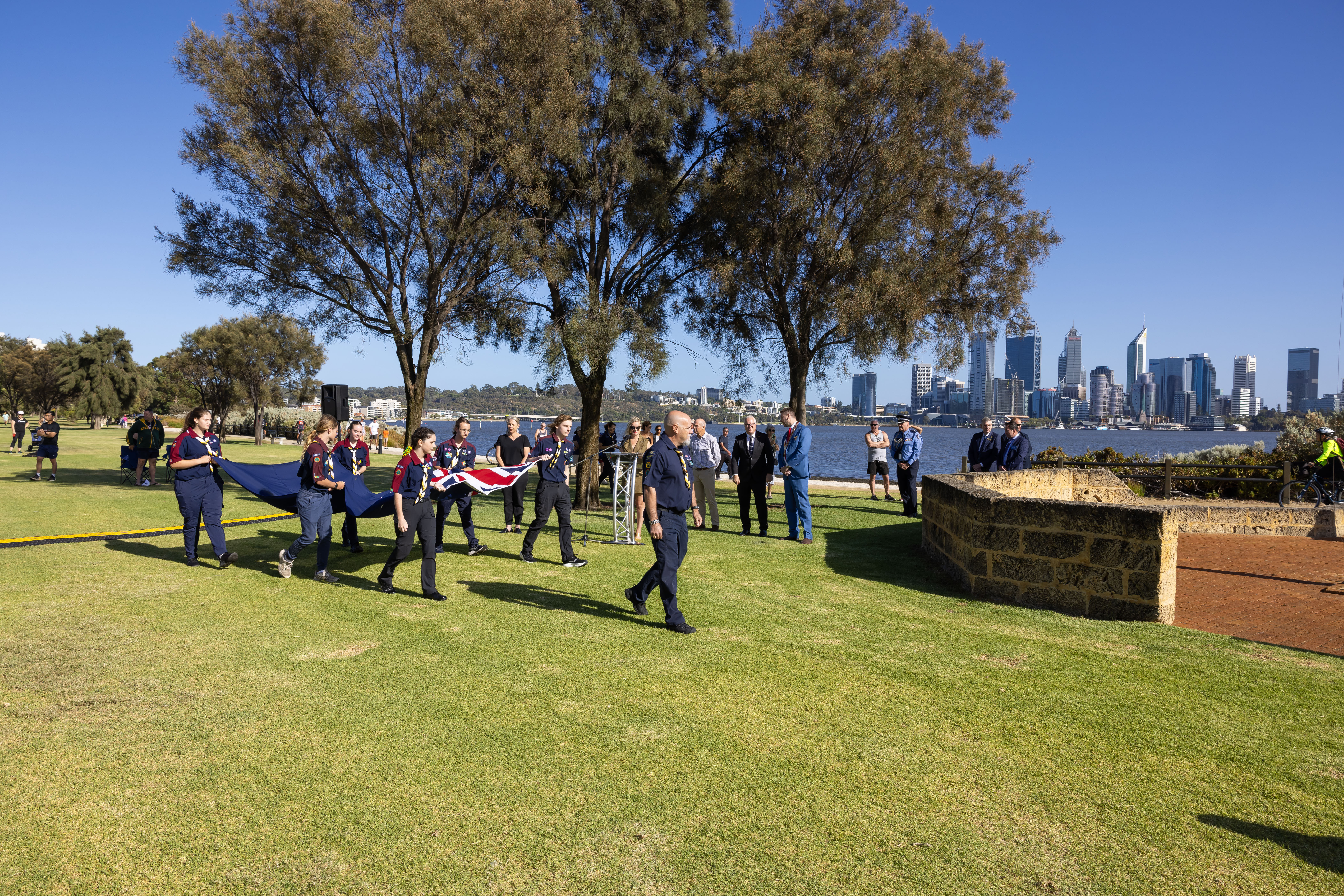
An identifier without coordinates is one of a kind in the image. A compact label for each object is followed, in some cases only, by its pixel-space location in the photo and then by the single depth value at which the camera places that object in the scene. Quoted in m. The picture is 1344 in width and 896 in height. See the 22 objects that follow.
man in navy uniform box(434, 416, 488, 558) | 9.91
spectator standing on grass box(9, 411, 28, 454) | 28.23
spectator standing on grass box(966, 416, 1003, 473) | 15.34
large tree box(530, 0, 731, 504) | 14.52
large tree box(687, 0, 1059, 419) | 15.18
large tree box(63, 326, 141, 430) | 57.66
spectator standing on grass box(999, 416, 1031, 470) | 14.56
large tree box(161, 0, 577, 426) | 14.39
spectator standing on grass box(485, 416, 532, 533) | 12.45
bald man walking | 6.74
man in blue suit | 11.65
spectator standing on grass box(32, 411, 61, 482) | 18.72
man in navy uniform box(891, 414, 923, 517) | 15.46
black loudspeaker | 21.00
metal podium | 11.90
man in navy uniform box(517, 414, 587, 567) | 9.88
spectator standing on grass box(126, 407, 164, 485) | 18.02
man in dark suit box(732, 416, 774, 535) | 12.57
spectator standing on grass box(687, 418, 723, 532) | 12.98
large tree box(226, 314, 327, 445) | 48.12
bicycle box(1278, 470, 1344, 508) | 14.66
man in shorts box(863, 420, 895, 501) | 18.08
